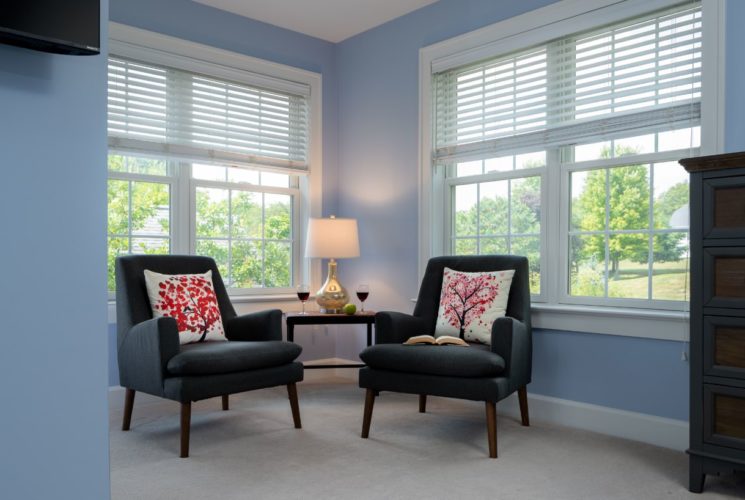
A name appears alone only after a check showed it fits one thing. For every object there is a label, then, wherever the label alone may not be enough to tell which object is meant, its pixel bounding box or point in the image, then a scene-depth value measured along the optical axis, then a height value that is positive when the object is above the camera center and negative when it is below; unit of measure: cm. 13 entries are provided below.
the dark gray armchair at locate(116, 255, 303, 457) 283 -53
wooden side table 396 -49
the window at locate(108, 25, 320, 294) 382 +57
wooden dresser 232 -28
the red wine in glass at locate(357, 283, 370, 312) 409 -33
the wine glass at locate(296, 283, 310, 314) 402 -32
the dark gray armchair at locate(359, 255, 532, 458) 283 -56
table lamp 416 -3
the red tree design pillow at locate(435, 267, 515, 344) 334 -34
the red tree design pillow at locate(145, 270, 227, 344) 324 -33
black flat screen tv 126 +46
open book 322 -51
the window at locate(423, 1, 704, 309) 309 +50
